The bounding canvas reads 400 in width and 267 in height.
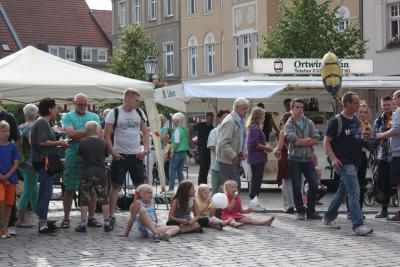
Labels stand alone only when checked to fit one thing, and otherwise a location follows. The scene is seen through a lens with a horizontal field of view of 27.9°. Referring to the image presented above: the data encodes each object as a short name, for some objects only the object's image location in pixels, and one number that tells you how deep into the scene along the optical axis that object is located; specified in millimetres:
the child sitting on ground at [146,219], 9938
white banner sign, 18341
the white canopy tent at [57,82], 11664
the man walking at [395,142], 11039
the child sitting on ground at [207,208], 10828
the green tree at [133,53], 39156
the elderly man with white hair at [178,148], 16500
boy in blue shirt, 10023
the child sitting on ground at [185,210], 10445
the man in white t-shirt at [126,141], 11086
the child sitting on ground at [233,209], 11273
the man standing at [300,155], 11625
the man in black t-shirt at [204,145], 15898
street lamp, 27917
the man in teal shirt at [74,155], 10977
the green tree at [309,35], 27953
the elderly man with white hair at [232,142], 11648
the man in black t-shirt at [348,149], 10148
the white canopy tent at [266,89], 16031
